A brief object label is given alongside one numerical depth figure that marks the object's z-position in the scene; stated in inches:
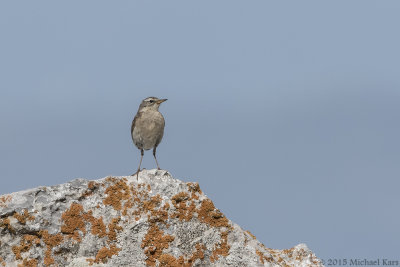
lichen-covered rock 618.5
